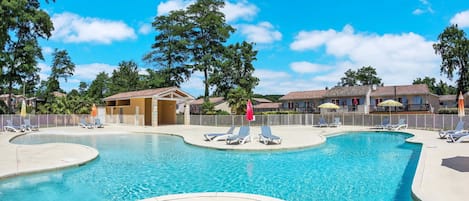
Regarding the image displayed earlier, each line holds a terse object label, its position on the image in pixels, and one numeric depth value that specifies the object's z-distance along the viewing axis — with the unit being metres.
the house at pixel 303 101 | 47.25
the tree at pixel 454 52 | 38.25
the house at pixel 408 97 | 38.41
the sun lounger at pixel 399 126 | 25.05
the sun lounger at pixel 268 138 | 15.32
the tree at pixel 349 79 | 68.38
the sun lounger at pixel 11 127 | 23.96
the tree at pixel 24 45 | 33.03
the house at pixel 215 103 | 51.78
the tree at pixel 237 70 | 40.69
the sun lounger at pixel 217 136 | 16.98
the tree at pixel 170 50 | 43.25
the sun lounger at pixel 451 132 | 16.45
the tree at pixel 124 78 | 57.34
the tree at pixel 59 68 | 48.56
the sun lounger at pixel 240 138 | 15.57
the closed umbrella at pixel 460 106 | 16.42
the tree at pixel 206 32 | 42.16
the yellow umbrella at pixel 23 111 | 23.48
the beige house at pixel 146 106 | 30.45
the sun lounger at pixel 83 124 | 29.14
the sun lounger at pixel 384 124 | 25.63
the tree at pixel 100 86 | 61.84
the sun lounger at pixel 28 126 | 24.75
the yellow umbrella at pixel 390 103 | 29.03
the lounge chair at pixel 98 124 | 29.07
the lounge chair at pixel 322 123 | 29.48
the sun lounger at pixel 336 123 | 29.44
